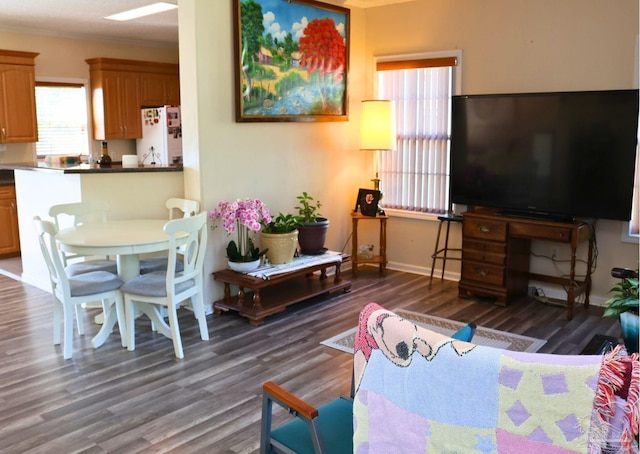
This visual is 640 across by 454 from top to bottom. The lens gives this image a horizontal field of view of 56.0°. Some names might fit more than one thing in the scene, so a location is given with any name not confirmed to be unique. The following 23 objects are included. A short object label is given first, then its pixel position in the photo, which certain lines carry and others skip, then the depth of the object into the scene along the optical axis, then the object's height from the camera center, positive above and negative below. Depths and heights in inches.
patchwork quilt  51.1 -23.4
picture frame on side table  227.5 -22.8
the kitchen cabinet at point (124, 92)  308.2 +26.1
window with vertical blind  218.2 +5.0
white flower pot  179.6 -37.0
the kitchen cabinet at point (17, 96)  272.5 +20.7
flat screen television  170.9 -3.4
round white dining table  145.3 -24.3
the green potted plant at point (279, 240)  186.5 -30.3
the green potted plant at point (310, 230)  200.7 -29.6
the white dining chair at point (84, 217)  167.0 -22.9
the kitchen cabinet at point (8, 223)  264.8 -35.4
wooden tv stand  179.2 -35.3
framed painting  187.3 +27.2
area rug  157.6 -53.1
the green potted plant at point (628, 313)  90.4 -26.0
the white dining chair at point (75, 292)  146.8 -37.1
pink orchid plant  174.7 -23.1
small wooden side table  228.4 -40.8
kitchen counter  182.2 -14.2
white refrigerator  264.7 +3.8
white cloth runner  178.7 -38.4
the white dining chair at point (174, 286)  146.8 -36.3
